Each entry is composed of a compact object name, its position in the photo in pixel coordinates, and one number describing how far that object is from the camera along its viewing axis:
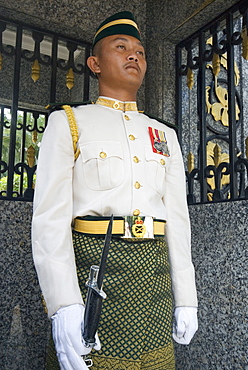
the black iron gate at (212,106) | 2.48
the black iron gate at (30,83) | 2.59
